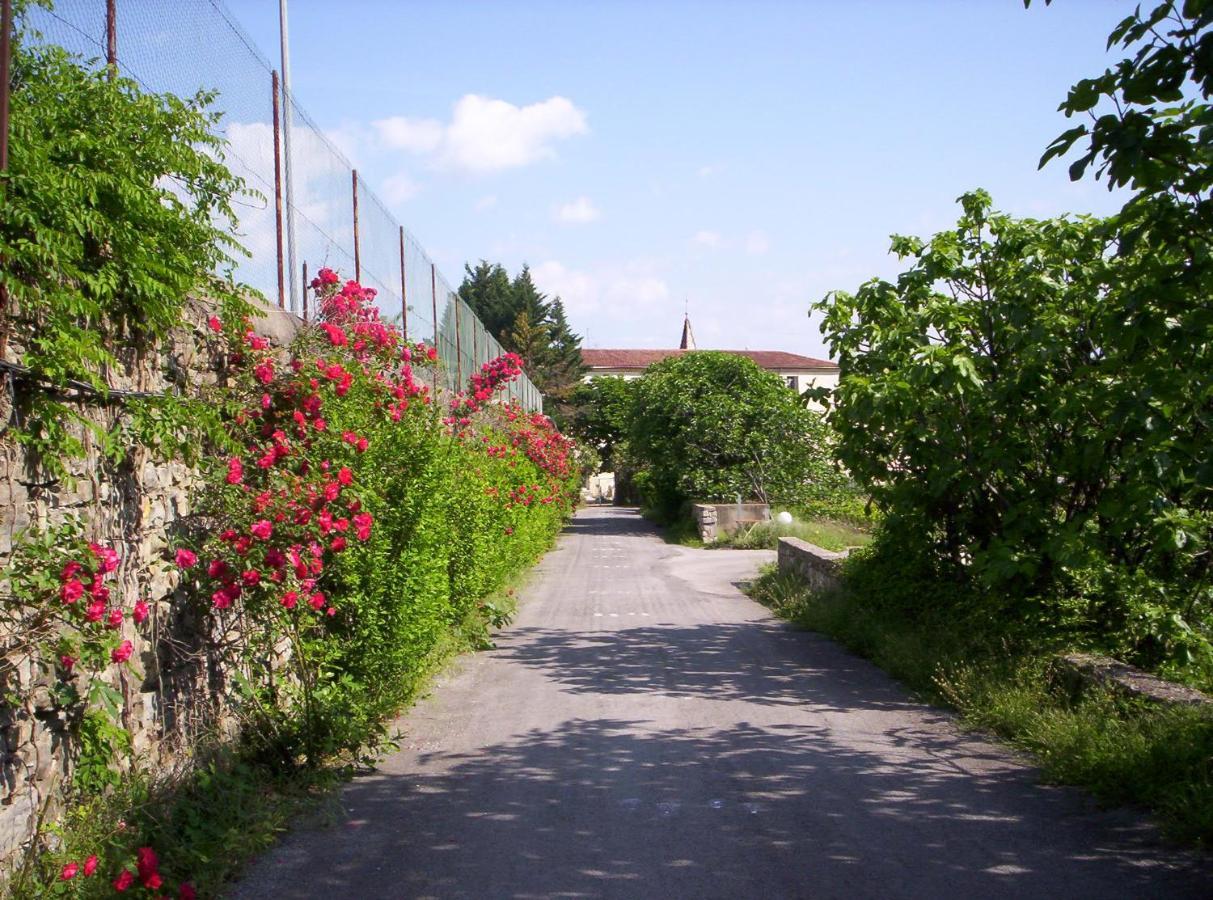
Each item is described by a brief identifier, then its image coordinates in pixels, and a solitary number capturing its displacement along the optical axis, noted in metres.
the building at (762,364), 71.62
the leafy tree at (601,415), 56.19
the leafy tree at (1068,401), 4.90
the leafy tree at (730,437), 28.98
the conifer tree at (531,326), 65.81
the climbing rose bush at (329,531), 5.89
